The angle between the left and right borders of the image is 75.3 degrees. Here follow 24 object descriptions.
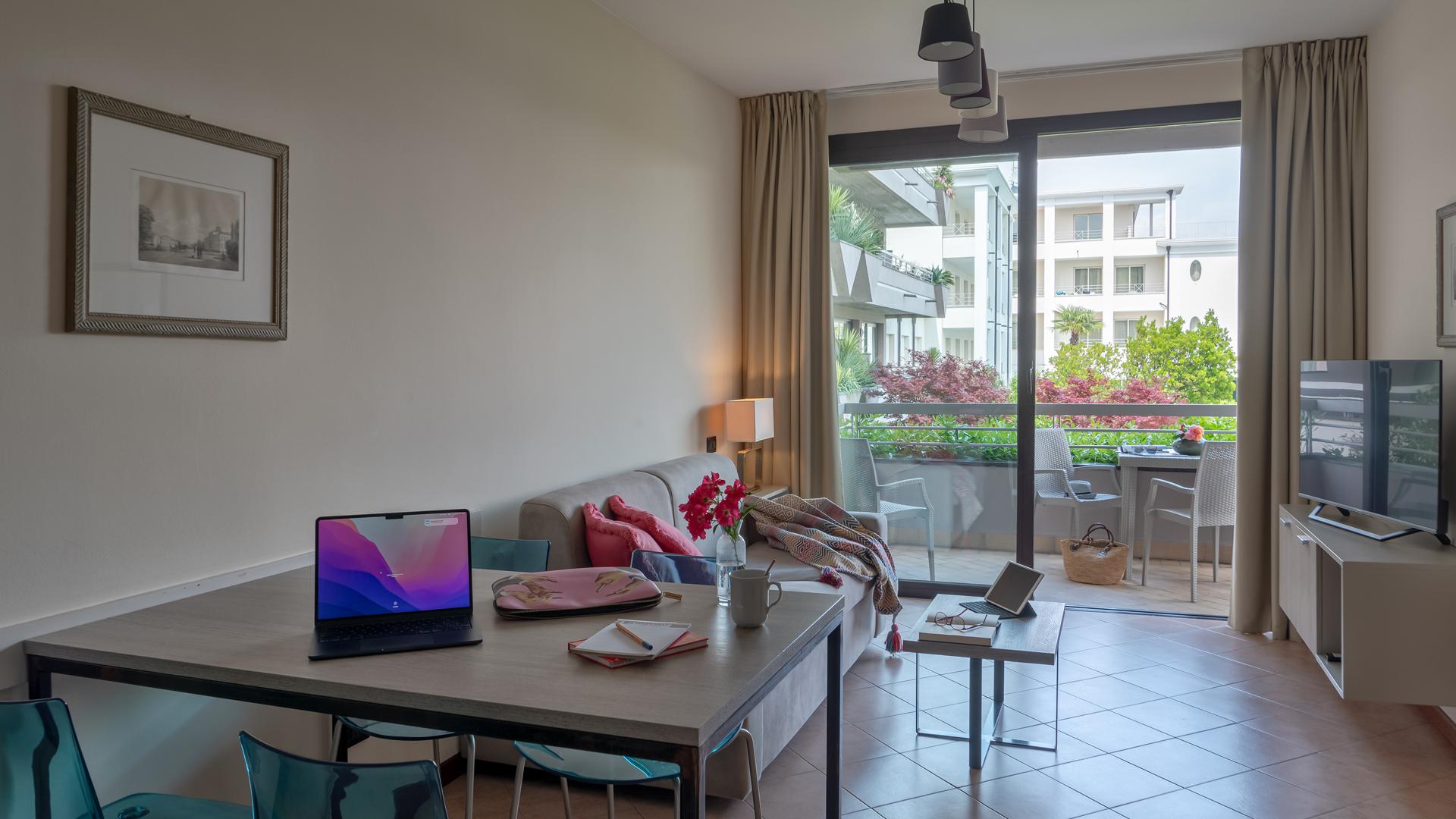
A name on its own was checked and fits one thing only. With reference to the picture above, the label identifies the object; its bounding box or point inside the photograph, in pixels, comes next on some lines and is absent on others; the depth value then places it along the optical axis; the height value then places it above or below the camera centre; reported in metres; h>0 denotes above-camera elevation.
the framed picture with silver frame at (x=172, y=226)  1.93 +0.40
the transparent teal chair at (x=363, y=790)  1.27 -0.52
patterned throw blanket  3.99 -0.57
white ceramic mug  1.83 -0.37
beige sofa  2.78 -0.65
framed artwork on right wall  3.29 +0.50
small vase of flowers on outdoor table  5.94 -0.17
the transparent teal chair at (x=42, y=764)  1.44 -0.55
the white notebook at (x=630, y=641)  1.64 -0.41
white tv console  2.99 -0.67
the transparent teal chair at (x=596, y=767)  1.91 -0.74
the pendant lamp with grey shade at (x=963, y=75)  2.88 +1.04
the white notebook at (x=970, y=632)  2.90 -0.69
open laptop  1.82 -0.34
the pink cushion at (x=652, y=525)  3.32 -0.41
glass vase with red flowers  2.03 -0.24
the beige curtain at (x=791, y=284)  5.30 +0.72
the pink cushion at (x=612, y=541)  3.06 -0.43
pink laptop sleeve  1.95 -0.39
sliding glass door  5.20 +0.35
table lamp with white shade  4.91 -0.05
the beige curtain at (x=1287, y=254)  4.40 +0.77
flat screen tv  3.19 -0.09
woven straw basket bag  5.51 -0.86
